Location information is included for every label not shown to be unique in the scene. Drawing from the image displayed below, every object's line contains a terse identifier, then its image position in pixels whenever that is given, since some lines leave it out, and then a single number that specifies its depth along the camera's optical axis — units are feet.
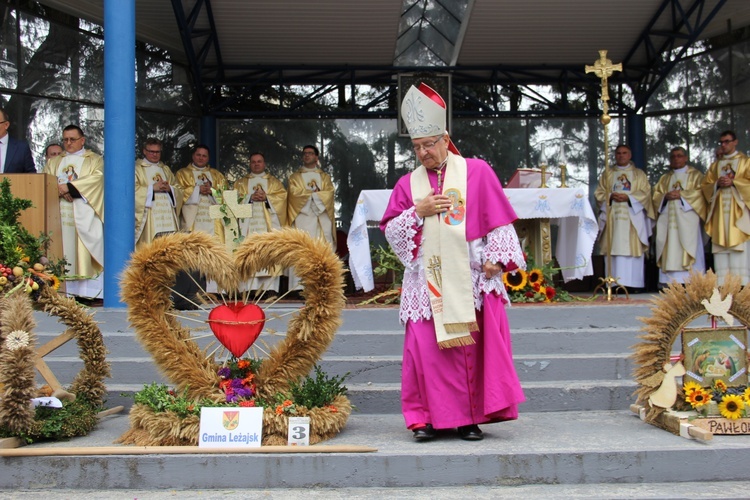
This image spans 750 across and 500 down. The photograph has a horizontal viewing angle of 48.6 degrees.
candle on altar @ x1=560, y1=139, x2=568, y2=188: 41.70
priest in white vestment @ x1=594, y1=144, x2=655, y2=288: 35.09
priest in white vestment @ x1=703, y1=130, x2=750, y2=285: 32.45
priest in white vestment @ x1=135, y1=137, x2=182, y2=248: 32.50
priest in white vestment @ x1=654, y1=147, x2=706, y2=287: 34.45
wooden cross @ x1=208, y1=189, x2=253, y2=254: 20.39
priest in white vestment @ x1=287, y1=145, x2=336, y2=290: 36.47
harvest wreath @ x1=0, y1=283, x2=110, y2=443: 14.76
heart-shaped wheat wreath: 15.40
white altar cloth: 25.90
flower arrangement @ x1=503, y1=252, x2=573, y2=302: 26.55
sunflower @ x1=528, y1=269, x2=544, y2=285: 26.81
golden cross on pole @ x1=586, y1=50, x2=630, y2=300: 26.91
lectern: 20.76
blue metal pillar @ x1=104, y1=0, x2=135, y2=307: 24.56
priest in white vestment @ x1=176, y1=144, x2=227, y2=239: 35.03
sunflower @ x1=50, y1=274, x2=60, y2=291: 16.88
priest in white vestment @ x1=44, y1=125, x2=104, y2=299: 28.96
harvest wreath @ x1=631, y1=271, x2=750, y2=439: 15.62
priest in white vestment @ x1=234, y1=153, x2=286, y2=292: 35.60
